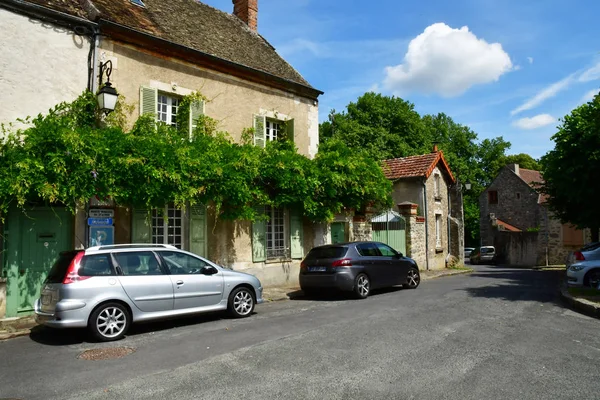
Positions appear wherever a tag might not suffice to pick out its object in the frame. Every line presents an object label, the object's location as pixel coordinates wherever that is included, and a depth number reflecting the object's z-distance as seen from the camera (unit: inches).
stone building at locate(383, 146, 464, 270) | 775.1
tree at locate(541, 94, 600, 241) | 649.6
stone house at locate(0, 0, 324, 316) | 372.8
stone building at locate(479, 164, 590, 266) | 1210.0
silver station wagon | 272.7
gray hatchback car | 437.4
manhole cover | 238.8
